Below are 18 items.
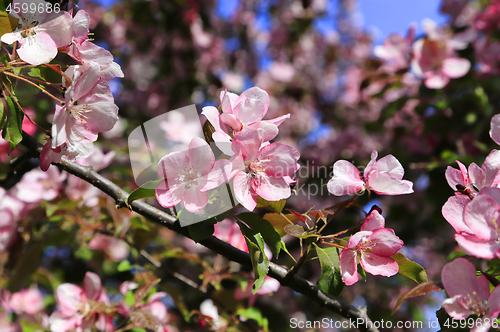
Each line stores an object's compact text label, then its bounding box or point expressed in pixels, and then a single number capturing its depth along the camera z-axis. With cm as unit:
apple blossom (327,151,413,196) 52
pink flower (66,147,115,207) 72
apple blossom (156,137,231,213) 50
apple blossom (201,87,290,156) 52
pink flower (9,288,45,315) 87
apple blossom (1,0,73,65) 51
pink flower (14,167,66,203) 71
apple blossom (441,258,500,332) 49
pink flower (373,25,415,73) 105
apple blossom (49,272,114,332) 64
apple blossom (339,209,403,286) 51
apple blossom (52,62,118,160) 51
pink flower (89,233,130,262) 113
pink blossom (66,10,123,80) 52
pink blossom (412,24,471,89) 94
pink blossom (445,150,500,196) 52
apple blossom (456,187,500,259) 49
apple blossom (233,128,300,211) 51
